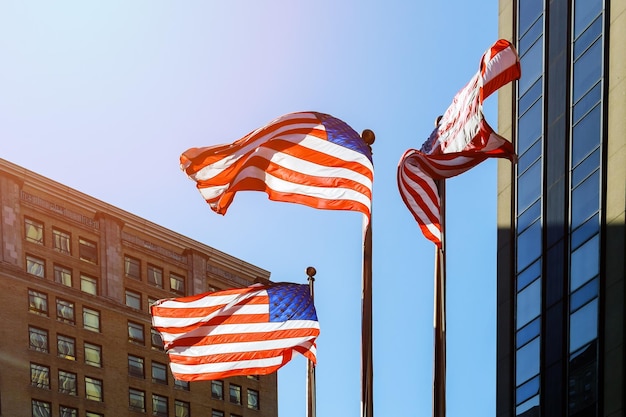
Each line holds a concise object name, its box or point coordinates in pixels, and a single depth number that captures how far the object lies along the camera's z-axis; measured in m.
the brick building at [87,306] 83.88
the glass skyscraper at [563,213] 42.62
